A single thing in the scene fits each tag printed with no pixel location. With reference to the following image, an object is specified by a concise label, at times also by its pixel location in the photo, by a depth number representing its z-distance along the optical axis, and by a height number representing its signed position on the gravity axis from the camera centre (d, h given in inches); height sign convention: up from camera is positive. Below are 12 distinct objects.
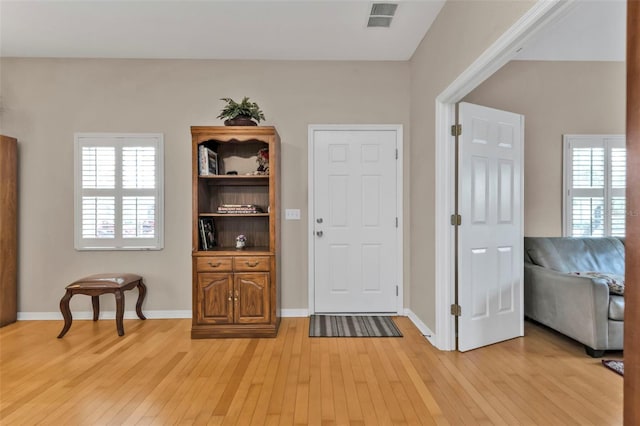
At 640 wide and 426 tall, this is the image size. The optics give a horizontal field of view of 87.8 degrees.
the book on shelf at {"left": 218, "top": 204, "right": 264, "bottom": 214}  132.3 +0.7
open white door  110.2 -5.0
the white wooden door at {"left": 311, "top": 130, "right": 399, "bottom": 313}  149.0 -4.0
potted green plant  130.0 +38.5
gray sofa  103.7 -26.5
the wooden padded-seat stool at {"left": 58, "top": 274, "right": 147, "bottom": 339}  123.6 -29.8
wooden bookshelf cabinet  124.8 -23.7
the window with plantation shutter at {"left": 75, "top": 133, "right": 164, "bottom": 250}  145.3 +8.1
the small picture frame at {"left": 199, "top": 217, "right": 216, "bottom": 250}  131.3 -9.2
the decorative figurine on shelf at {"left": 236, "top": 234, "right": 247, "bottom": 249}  134.4 -12.7
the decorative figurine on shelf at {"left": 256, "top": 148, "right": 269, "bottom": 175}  137.6 +21.2
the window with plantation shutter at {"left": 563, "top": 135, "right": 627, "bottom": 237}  148.2 +12.7
